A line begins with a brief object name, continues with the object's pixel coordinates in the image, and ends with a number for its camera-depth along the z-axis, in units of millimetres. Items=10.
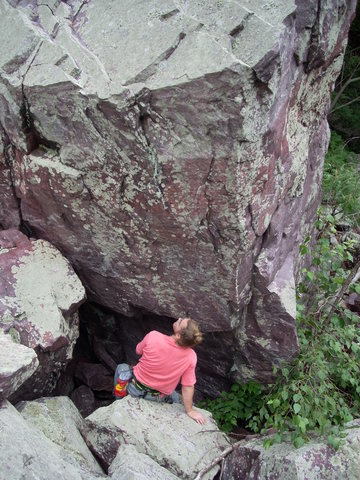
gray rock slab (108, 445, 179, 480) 2771
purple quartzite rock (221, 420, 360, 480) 3035
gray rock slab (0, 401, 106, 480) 2447
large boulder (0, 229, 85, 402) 3438
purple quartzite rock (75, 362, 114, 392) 4582
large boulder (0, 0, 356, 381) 2938
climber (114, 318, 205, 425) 3389
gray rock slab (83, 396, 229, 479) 3180
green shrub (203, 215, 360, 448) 3420
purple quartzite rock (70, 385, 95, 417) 4301
